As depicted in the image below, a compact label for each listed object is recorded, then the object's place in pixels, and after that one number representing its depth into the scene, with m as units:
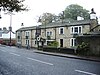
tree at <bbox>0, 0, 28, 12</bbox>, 4.95
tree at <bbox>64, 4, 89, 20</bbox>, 32.45
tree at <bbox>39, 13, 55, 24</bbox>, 30.95
